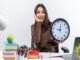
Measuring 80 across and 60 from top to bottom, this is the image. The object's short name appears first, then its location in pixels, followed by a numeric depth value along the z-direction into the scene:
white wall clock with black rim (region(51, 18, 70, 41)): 1.61
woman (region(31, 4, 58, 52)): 2.32
